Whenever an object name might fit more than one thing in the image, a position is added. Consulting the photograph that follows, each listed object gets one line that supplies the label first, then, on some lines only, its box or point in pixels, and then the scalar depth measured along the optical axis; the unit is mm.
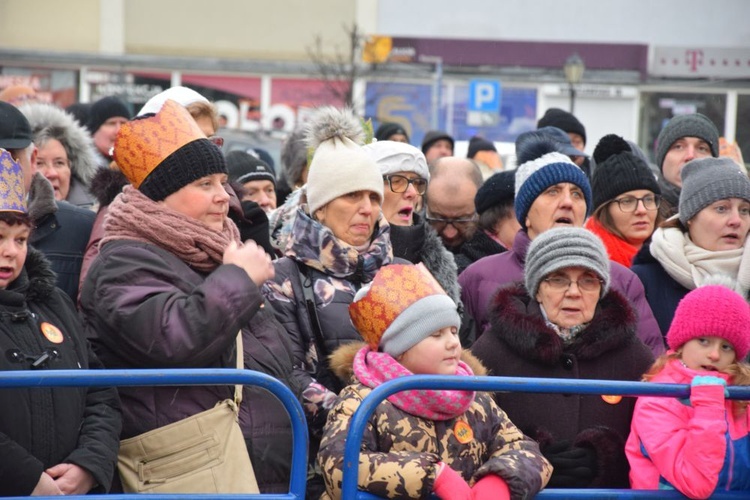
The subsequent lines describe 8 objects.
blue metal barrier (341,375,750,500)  6608
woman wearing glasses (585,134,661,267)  11141
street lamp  40097
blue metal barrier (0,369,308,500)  6205
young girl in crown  6706
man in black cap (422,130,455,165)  19573
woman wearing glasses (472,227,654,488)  7682
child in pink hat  7084
